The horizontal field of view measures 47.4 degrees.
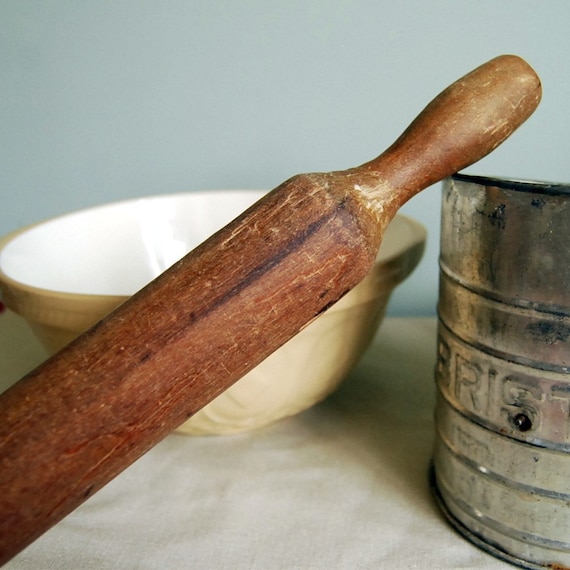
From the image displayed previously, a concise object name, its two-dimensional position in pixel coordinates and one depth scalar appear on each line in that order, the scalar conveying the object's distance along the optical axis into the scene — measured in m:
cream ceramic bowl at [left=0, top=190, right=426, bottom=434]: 0.47
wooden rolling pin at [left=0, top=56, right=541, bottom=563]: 0.30
